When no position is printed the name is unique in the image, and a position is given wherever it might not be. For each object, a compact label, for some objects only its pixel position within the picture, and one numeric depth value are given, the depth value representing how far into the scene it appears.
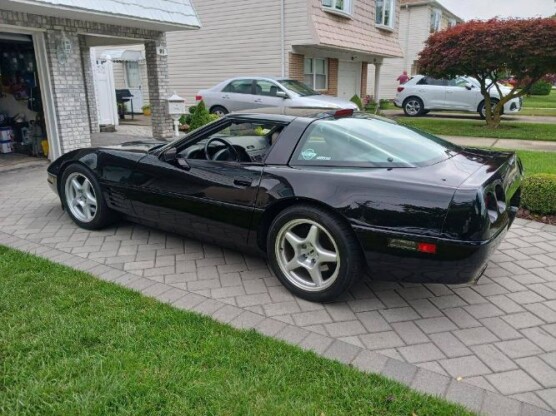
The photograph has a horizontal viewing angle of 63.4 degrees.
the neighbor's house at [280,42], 14.50
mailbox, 9.97
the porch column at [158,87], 10.08
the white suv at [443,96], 16.41
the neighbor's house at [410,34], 28.06
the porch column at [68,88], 7.64
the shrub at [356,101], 15.19
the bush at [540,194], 5.16
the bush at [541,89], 30.83
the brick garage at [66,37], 7.05
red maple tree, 11.41
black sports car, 2.76
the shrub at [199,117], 10.42
